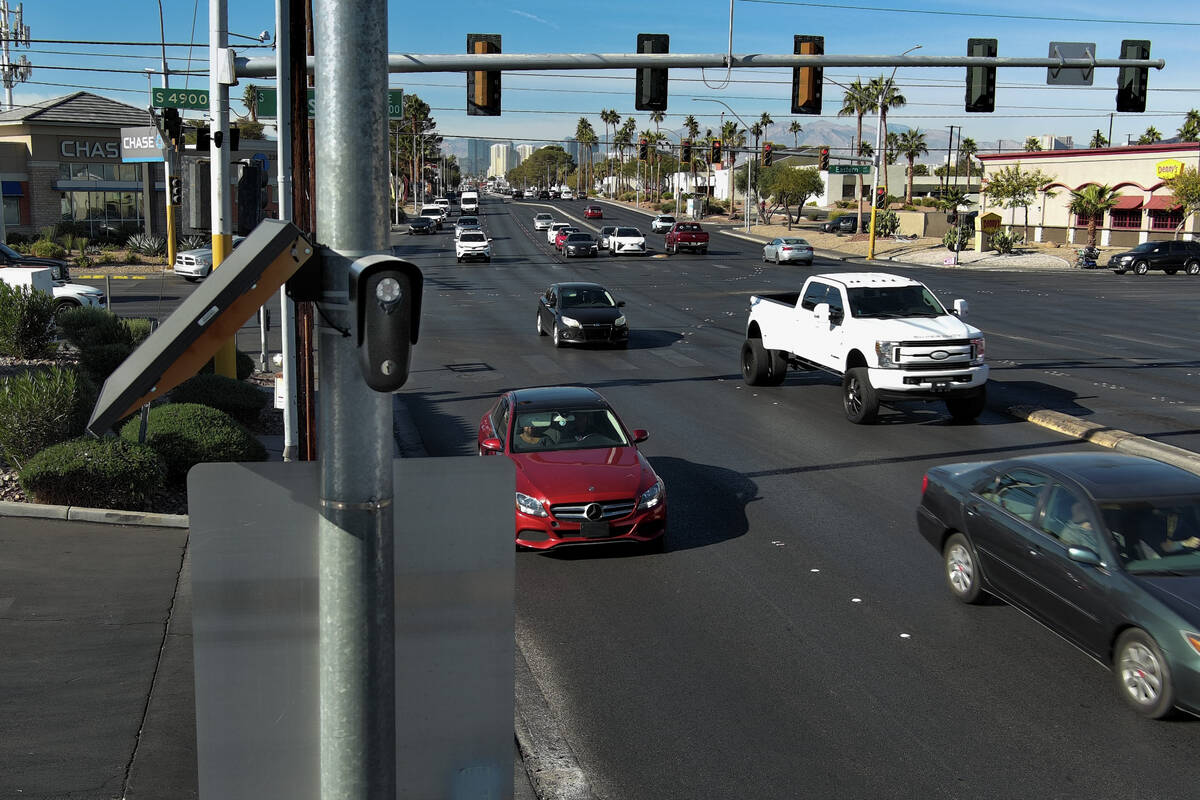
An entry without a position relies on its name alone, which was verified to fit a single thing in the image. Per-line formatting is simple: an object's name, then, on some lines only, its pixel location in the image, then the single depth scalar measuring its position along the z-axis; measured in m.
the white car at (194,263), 42.69
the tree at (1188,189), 62.88
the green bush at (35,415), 12.53
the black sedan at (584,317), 26.06
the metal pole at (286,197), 13.22
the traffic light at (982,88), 21.75
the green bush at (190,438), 12.70
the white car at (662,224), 85.66
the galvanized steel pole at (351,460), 2.76
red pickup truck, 65.81
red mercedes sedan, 10.72
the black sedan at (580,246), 60.59
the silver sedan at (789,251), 58.19
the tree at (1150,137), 115.75
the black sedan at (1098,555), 7.27
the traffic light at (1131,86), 22.47
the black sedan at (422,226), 84.00
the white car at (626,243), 63.00
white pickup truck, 17.25
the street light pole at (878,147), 56.75
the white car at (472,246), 56.78
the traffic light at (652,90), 20.64
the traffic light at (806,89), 21.27
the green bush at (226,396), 15.44
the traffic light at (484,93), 19.97
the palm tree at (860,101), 88.70
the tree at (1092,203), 68.12
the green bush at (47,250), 48.59
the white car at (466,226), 59.00
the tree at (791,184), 107.19
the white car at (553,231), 71.81
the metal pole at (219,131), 15.36
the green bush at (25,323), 18.33
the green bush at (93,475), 11.31
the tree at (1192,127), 85.94
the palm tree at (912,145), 118.39
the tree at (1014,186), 72.38
